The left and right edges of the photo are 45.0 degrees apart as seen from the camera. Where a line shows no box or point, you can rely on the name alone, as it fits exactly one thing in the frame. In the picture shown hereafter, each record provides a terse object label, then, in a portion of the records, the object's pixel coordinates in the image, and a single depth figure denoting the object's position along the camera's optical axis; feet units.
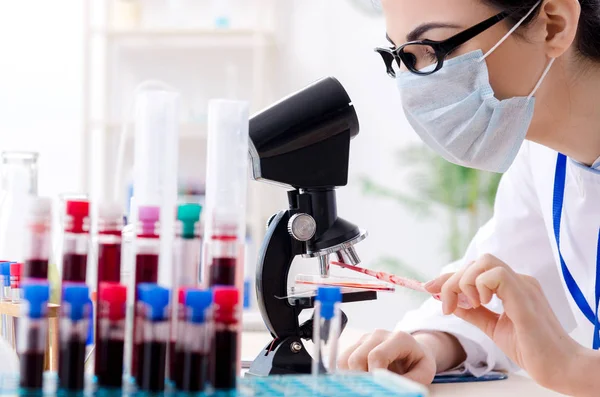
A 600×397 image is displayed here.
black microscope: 3.59
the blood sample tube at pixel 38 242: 2.39
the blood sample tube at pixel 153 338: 2.12
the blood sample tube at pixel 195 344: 2.14
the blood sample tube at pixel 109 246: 2.41
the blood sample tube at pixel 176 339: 2.15
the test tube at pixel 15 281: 3.36
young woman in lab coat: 3.84
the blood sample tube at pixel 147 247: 2.35
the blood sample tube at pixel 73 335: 2.10
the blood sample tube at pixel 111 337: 2.17
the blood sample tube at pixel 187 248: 2.39
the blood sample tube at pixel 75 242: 2.39
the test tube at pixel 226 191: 2.44
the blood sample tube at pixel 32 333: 2.06
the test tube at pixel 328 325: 2.52
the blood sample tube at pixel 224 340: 2.17
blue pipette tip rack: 2.11
